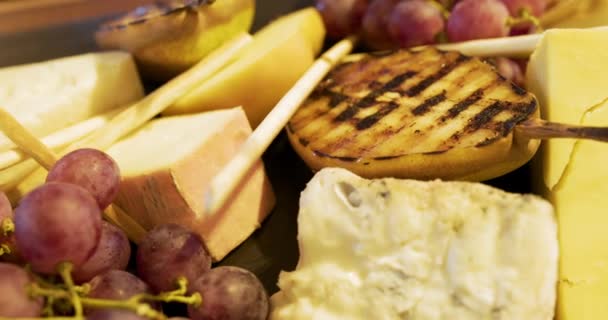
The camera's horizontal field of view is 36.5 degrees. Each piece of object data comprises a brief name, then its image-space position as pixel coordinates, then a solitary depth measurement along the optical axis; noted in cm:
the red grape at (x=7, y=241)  24
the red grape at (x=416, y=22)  32
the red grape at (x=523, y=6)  32
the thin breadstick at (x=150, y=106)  28
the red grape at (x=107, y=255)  24
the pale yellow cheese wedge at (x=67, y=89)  30
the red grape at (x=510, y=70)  31
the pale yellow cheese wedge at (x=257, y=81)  31
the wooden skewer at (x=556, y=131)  24
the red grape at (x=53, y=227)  22
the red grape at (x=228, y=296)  24
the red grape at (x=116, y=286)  23
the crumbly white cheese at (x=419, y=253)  23
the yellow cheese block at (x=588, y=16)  33
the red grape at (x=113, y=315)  21
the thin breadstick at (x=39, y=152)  26
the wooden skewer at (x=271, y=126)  24
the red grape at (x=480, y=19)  31
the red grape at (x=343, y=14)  35
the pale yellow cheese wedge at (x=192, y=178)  27
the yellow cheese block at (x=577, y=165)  24
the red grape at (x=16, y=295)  21
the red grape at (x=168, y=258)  25
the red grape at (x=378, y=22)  34
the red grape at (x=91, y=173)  25
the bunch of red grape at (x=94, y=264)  22
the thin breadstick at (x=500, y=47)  30
